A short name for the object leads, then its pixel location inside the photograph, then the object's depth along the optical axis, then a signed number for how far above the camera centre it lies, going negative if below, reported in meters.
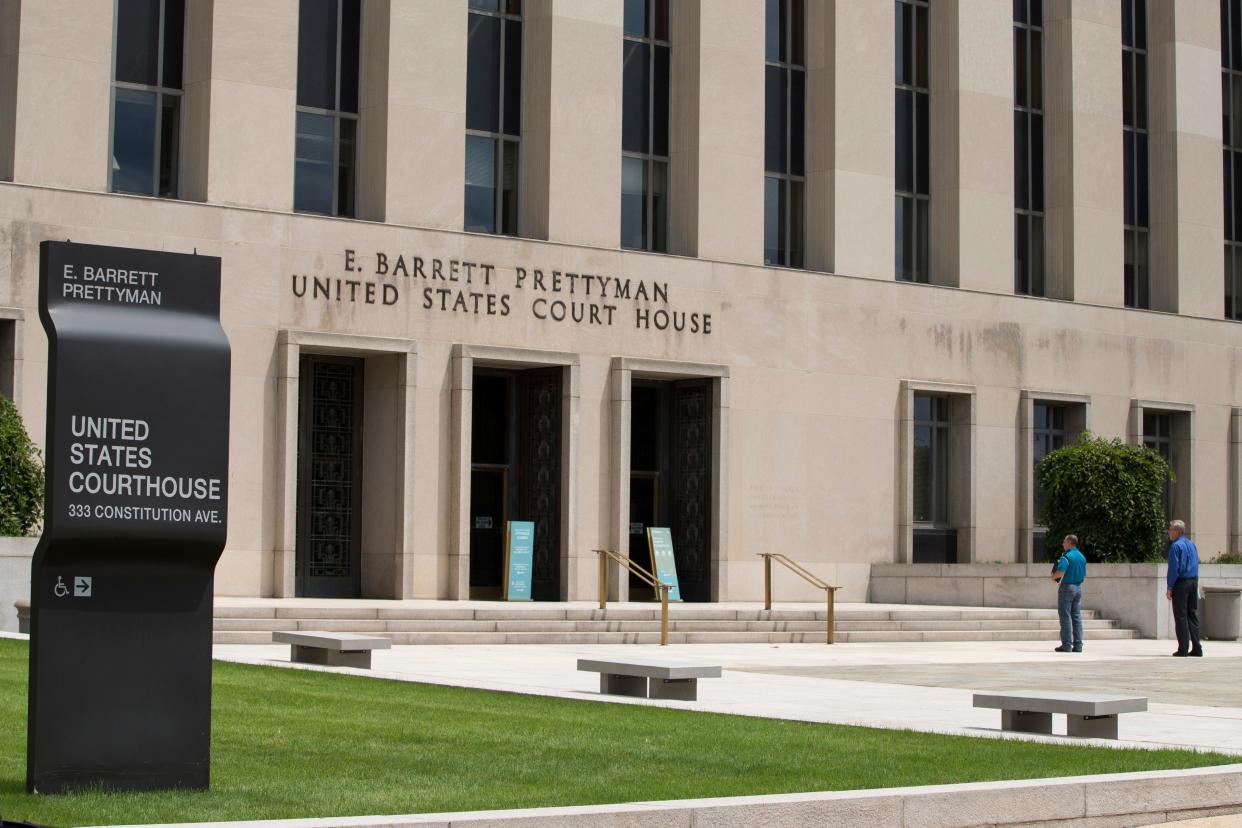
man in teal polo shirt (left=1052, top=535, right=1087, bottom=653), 26.11 -1.20
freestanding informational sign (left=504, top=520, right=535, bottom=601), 30.94 -0.94
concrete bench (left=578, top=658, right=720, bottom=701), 15.33 -1.51
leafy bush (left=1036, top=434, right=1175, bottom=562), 33.47 +0.15
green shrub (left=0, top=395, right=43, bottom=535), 23.48 +0.23
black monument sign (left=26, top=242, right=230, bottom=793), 8.31 -0.12
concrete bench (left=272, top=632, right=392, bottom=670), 17.58 -1.46
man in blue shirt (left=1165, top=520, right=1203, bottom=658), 25.08 -1.04
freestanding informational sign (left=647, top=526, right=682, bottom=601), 32.22 -0.86
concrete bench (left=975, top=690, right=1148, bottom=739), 12.88 -1.46
